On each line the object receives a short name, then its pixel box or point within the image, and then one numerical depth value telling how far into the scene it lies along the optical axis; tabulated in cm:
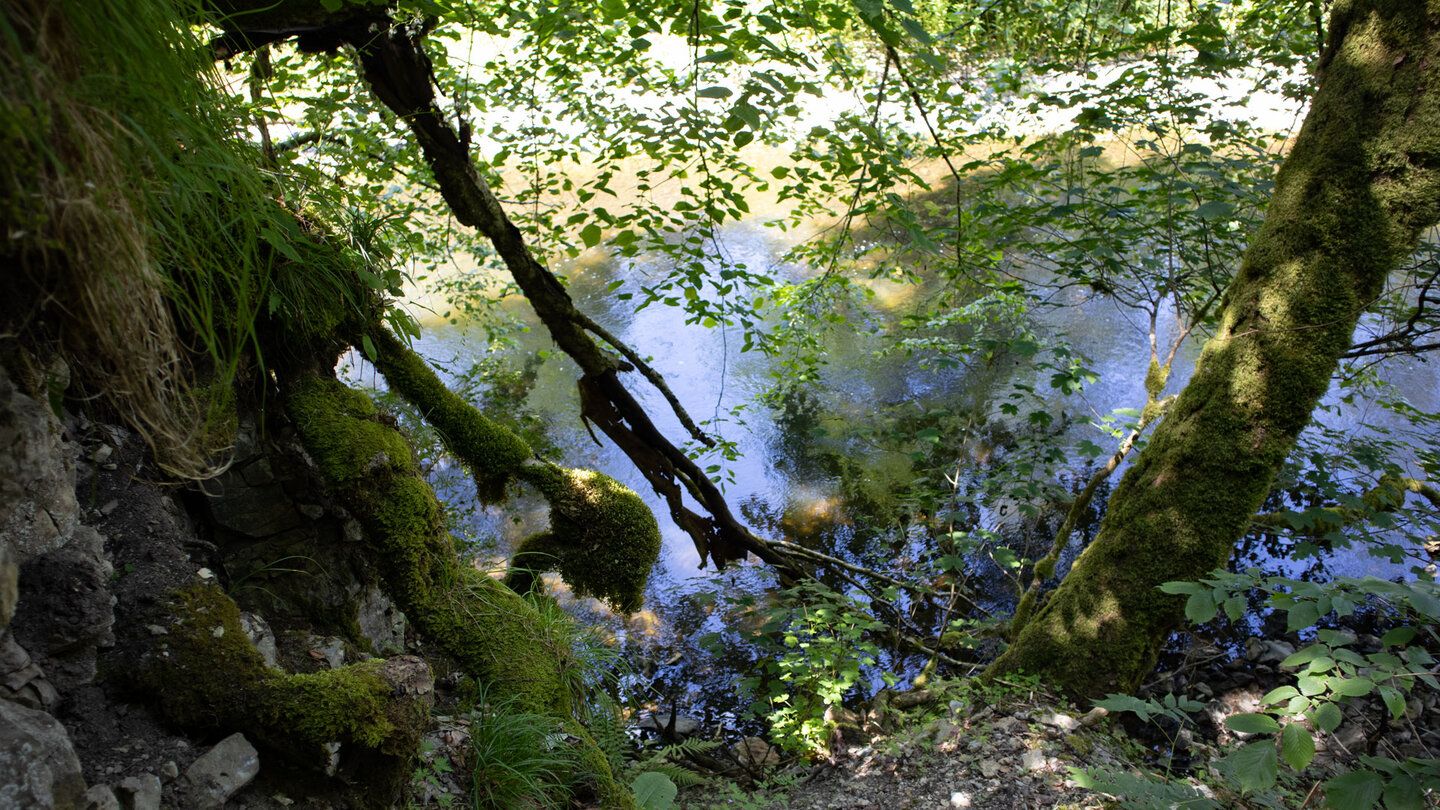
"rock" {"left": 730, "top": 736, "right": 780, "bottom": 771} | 390
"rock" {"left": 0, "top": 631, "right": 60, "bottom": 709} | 132
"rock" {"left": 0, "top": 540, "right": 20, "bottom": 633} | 117
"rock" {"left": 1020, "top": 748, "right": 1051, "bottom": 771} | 277
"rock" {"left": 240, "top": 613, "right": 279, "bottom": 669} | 193
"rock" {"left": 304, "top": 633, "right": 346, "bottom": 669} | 219
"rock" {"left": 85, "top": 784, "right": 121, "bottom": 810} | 126
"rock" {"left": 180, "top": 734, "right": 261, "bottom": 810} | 151
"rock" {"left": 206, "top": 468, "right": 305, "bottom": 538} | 224
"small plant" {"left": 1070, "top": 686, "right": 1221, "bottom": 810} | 198
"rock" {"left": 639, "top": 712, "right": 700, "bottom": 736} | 442
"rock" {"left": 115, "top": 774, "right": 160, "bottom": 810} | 137
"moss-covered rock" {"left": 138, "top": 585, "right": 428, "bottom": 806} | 162
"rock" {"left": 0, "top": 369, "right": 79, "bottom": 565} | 114
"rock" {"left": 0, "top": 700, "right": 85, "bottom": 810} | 113
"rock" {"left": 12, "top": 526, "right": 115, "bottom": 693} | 143
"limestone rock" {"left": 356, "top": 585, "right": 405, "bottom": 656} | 272
